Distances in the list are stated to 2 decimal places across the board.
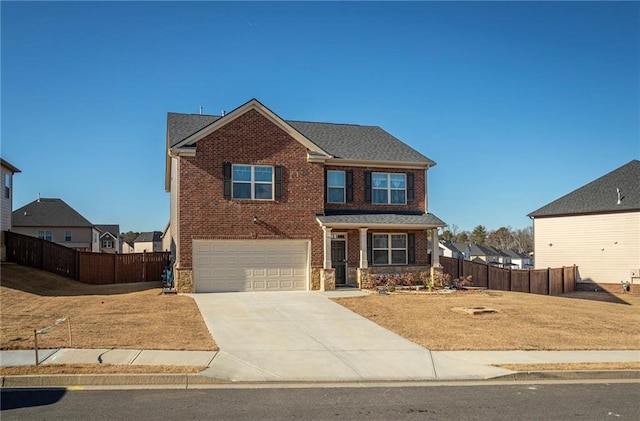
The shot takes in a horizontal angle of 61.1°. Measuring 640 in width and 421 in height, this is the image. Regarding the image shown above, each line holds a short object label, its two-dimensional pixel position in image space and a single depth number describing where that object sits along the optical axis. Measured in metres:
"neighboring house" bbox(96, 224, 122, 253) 74.75
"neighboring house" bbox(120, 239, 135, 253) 96.37
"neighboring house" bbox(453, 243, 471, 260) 83.56
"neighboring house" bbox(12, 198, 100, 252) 53.56
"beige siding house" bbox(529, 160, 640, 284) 32.03
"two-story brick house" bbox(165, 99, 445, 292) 22.36
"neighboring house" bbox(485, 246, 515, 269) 87.00
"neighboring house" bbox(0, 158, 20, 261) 25.95
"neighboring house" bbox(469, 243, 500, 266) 83.90
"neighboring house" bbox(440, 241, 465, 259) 81.28
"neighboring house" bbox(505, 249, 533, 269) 87.15
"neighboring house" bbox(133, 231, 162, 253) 86.94
